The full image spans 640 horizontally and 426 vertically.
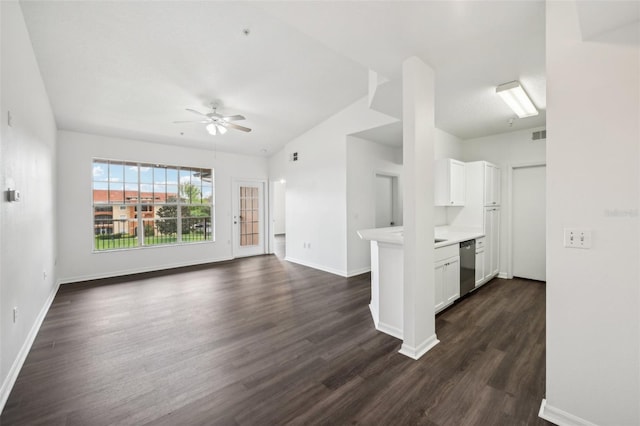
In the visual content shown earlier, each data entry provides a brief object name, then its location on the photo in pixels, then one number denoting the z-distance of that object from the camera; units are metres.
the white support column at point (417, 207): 2.44
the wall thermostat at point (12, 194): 2.07
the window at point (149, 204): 5.30
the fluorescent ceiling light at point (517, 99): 3.01
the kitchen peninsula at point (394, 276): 2.81
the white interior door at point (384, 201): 6.17
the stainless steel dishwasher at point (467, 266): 3.69
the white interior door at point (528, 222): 4.66
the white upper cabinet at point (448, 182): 4.44
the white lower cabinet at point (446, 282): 3.20
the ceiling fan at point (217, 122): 4.28
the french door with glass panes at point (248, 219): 7.08
